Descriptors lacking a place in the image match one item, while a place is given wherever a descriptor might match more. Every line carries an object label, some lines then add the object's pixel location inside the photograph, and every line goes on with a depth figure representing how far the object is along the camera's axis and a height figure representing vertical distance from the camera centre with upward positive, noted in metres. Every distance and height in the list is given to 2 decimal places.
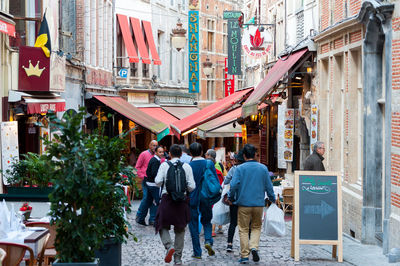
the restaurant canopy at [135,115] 25.81 -0.17
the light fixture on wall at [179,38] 31.88 +3.03
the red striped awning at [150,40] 34.47 +3.24
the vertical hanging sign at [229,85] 43.41 +1.46
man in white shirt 10.62 -1.45
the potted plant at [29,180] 10.96 -1.05
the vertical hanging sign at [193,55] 39.29 +2.88
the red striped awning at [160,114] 32.55 -0.16
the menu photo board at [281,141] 21.31 -0.85
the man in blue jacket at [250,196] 10.76 -1.21
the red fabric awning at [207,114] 23.22 -0.11
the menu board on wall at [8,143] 15.45 -0.67
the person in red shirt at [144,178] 15.48 -1.43
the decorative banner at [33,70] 16.94 +0.91
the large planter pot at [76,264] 7.28 -1.47
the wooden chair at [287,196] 16.70 -1.88
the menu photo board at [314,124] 16.98 -0.30
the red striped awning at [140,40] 32.72 +3.04
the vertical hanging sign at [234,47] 32.12 +2.71
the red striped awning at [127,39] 31.24 +2.97
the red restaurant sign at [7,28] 13.91 +1.53
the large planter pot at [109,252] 8.59 -1.61
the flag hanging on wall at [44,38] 17.34 +1.65
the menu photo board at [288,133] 19.77 -0.58
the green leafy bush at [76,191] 7.36 -0.78
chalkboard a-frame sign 10.83 -1.39
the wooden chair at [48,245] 9.55 -1.72
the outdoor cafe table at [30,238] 8.52 -1.46
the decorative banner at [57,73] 18.02 +0.91
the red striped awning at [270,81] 17.70 +0.71
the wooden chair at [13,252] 8.02 -1.51
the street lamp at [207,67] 41.25 +2.35
